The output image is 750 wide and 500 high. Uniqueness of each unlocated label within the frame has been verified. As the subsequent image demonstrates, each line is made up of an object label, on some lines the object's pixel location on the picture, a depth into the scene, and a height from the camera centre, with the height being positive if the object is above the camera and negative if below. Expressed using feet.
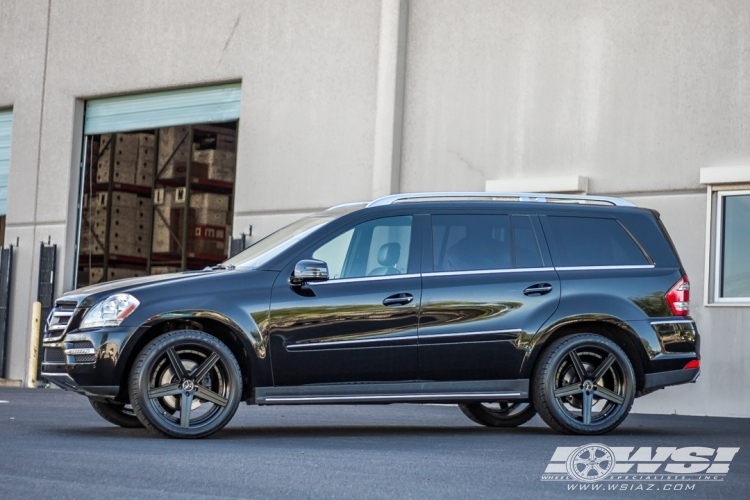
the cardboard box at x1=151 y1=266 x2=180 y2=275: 86.17 +0.65
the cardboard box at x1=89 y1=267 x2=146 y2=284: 83.41 +0.12
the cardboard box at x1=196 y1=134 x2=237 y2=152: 82.94 +9.00
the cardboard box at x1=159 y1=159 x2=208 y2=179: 82.69 +7.12
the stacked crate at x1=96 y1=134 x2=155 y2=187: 83.25 +7.76
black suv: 28.43 -0.71
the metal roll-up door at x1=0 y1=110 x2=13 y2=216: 73.31 +6.73
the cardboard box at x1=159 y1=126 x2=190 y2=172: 86.02 +9.09
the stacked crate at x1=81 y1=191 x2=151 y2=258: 83.46 +3.40
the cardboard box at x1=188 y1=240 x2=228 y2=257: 84.28 +2.16
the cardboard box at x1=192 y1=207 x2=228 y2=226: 82.58 +4.17
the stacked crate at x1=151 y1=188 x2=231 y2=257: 82.84 +3.82
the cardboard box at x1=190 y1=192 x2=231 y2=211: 82.38 +5.14
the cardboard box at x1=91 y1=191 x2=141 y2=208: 83.46 +5.02
